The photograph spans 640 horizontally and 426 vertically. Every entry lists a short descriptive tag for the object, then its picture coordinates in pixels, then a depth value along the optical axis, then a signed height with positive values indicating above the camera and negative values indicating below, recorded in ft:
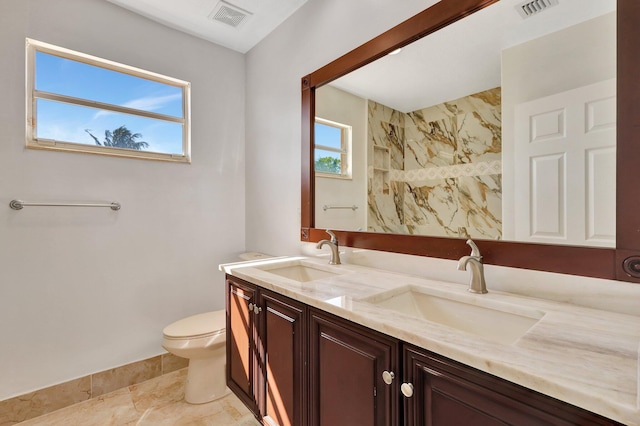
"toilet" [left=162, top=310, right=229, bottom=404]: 5.99 -2.89
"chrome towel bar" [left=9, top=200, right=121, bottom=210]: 5.64 +0.16
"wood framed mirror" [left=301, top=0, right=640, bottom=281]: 2.86 +0.01
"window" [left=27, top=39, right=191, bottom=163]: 6.10 +2.40
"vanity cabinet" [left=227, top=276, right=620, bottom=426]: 2.15 -1.66
